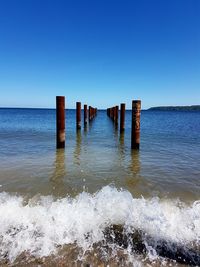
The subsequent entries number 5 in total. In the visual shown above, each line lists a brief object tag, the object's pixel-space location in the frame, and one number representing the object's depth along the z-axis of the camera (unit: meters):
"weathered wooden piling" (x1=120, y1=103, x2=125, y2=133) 17.70
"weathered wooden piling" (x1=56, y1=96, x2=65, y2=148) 10.37
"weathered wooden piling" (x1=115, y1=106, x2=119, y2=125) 24.69
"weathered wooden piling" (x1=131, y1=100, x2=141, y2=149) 10.25
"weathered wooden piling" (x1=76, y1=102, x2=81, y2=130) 19.14
